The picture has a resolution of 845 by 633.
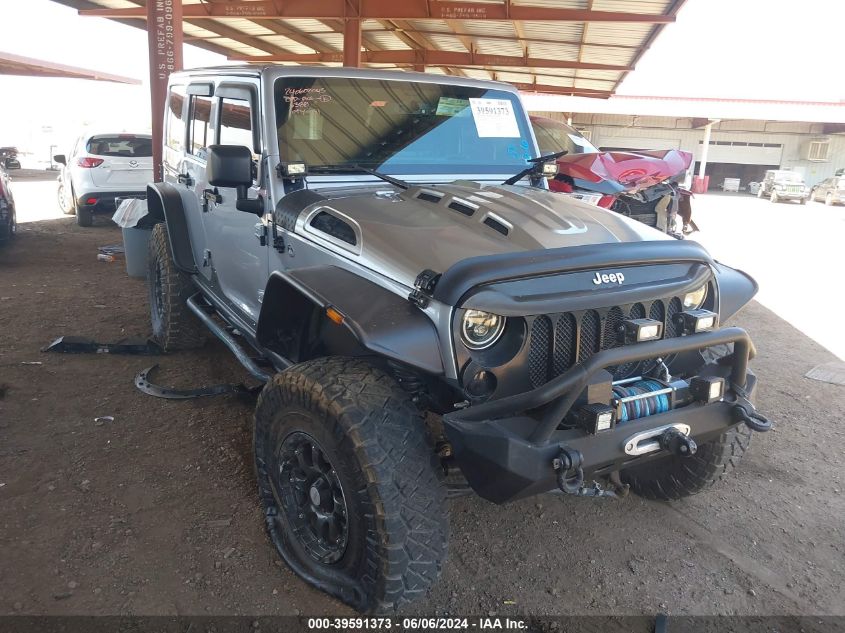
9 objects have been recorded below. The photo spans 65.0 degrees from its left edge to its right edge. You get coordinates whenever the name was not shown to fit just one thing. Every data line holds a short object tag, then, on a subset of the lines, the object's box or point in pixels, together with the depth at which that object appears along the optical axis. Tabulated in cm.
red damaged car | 714
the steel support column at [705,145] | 3005
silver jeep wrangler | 222
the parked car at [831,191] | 2500
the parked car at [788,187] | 2558
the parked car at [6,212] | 845
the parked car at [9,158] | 1642
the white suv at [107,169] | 1070
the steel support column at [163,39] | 820
